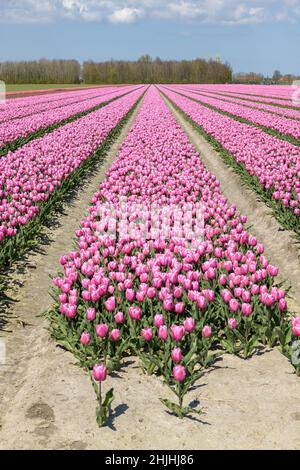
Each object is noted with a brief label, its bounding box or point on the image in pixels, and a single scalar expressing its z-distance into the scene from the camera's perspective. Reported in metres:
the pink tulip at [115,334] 4.73
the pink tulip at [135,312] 5.03
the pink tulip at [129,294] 5.41
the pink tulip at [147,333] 4.62
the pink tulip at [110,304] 5.14
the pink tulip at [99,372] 3.84
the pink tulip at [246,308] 5.17
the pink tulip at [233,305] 5.20
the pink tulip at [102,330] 4.54
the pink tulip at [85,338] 4.60
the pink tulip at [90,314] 4.94
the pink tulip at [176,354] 4.24
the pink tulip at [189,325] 4.78
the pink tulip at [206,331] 4.77
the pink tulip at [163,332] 4.61
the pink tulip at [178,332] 4.54
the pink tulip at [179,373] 4.02
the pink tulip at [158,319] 4.83
